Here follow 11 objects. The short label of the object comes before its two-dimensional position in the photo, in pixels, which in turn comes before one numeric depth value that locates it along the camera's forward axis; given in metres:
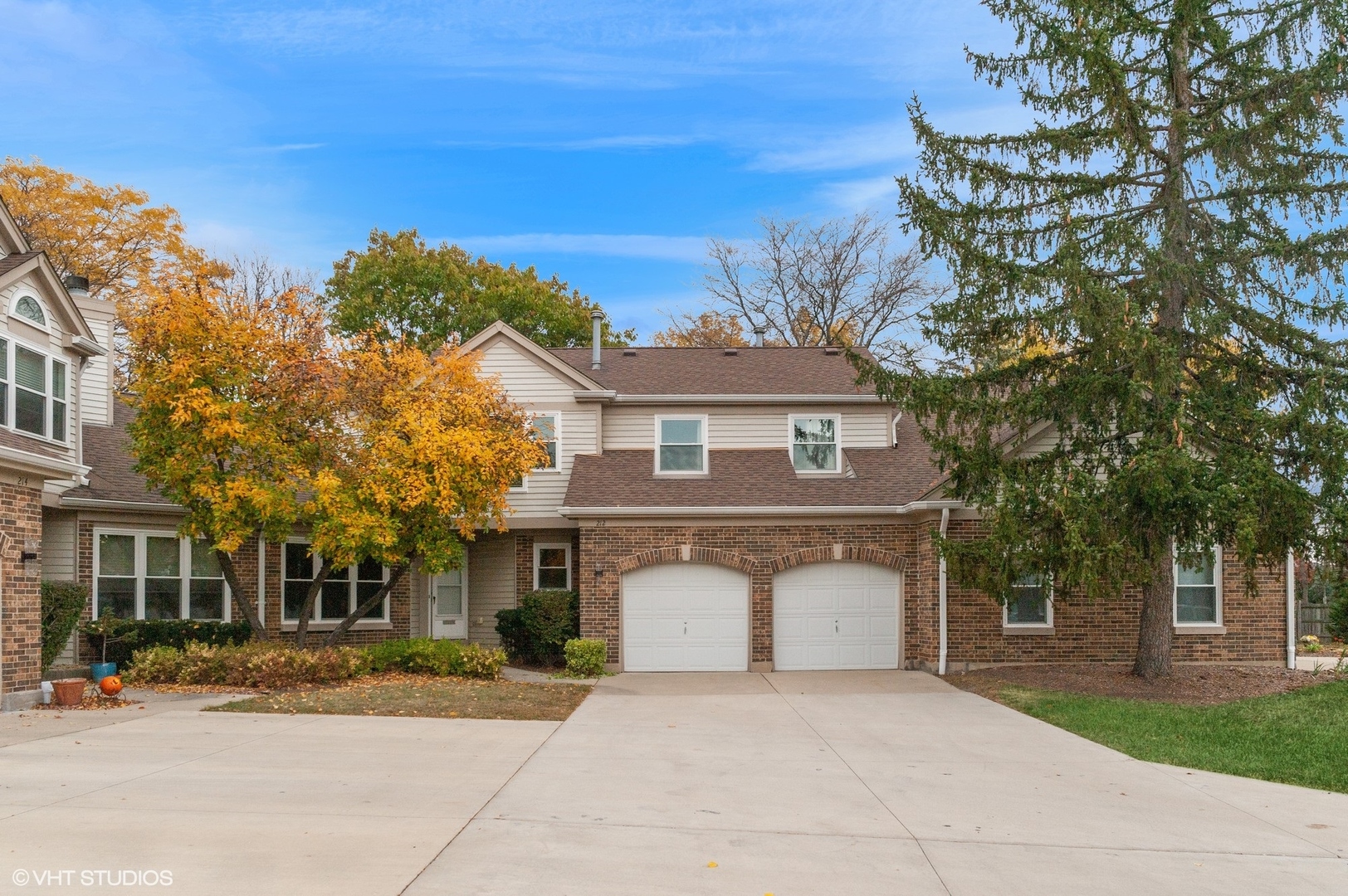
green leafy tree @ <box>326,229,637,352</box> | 36.47
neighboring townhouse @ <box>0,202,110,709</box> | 14.48
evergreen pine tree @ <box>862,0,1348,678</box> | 15.12
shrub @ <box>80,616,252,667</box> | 17.98
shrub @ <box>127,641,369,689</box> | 16.22
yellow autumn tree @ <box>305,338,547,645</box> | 17.17
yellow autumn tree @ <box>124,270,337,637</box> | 16.58
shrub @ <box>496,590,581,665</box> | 20.69
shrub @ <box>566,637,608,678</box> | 19.48
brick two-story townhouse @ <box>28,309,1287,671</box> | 19.27
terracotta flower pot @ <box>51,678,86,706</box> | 14.62
